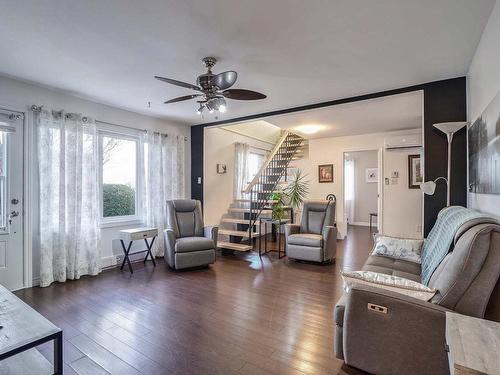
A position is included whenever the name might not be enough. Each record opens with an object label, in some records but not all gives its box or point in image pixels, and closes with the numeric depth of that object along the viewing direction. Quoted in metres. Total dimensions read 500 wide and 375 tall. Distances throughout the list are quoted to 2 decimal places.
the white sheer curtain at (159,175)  4.66
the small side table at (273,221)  4.98
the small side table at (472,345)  0.80
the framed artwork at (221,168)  5.80
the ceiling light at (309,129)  5.55
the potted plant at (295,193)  5.58
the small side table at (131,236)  4.03
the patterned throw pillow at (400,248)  2.90
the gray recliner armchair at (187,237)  3.99
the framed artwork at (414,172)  5.81
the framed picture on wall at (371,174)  8.80
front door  3.19
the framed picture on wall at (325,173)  6.75
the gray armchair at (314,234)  4.34
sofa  1.45
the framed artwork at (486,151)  1.80
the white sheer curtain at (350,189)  9.13
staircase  5.32
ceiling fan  2.43
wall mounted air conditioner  5.55
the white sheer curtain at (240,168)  6.21
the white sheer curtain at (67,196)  3.42
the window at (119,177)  4.27
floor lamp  2.80
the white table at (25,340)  1.41
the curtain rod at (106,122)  3.37
